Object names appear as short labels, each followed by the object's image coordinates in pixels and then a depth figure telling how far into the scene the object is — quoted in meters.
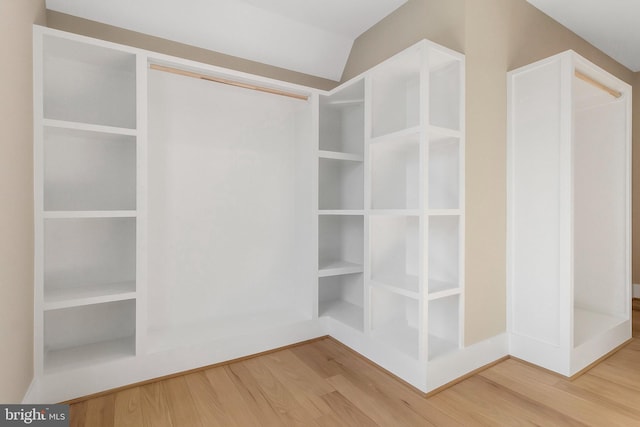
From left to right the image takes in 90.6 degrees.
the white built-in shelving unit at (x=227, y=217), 1.66
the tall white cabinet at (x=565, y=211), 1.75
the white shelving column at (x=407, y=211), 1.67
